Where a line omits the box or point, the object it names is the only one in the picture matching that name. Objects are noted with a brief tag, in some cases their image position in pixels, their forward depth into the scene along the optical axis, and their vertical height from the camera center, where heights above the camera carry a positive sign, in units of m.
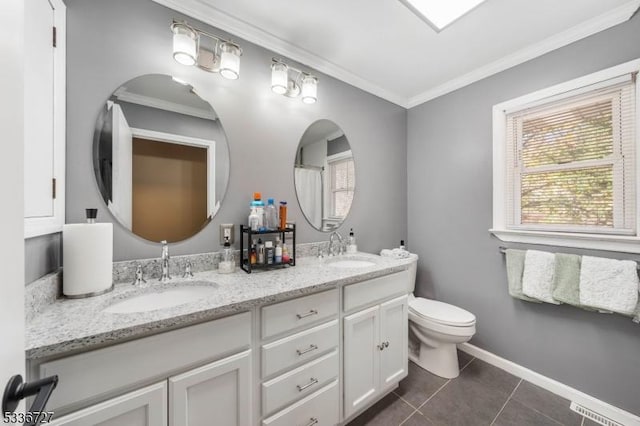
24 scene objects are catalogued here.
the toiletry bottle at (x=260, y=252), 1.46 -0.24
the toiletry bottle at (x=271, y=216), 1.59 -0.02
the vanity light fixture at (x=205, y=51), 1.28 +0.94
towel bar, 1.90 -0.29
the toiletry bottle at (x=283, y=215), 1.63 -0.01
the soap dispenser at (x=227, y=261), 1.38 -0.29
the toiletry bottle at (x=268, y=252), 1.46 -0.24
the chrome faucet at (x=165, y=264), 1.23 -0.27
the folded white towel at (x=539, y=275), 1.62 -0.44
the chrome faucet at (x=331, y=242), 1.96 -0.24
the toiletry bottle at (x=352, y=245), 2.06 -0.28
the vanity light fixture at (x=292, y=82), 1.61 +0.94
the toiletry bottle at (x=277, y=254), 1.50 -0.26
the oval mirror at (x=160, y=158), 1.21 +0.31
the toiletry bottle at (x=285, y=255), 1.53 -0.28
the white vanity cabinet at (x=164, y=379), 0.69 -0.56
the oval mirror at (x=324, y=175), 1.87 +0.32
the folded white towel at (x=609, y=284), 1.34 -0.42
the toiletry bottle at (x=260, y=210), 1.49 +0.02
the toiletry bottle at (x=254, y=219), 1.47 -0.04
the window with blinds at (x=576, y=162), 1.46 +0.36
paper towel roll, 0.96 -0.19
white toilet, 1.72 -0.90
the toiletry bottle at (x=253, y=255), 1.42 -0.26
